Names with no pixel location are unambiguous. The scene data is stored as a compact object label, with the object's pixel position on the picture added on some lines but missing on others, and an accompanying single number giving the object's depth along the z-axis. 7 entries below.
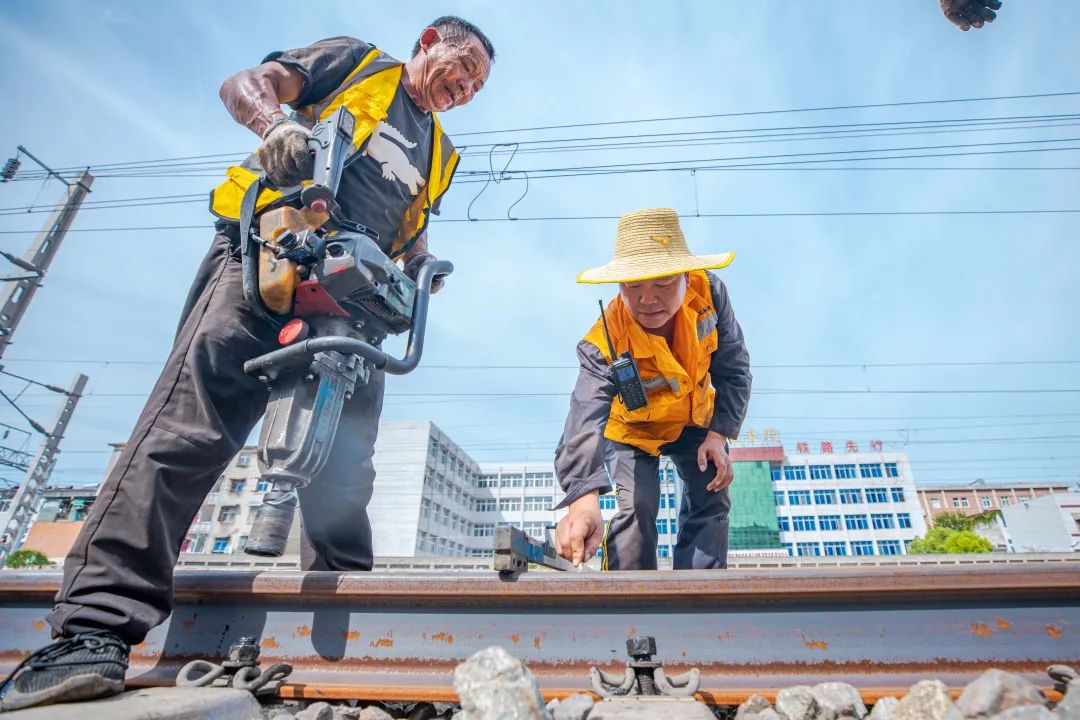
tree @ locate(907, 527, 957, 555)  41.84
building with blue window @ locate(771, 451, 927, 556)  56.19
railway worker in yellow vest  1.31
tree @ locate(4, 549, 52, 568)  31.16
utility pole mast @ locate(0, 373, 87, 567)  15.71
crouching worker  2.37
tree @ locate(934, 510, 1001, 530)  49.75
